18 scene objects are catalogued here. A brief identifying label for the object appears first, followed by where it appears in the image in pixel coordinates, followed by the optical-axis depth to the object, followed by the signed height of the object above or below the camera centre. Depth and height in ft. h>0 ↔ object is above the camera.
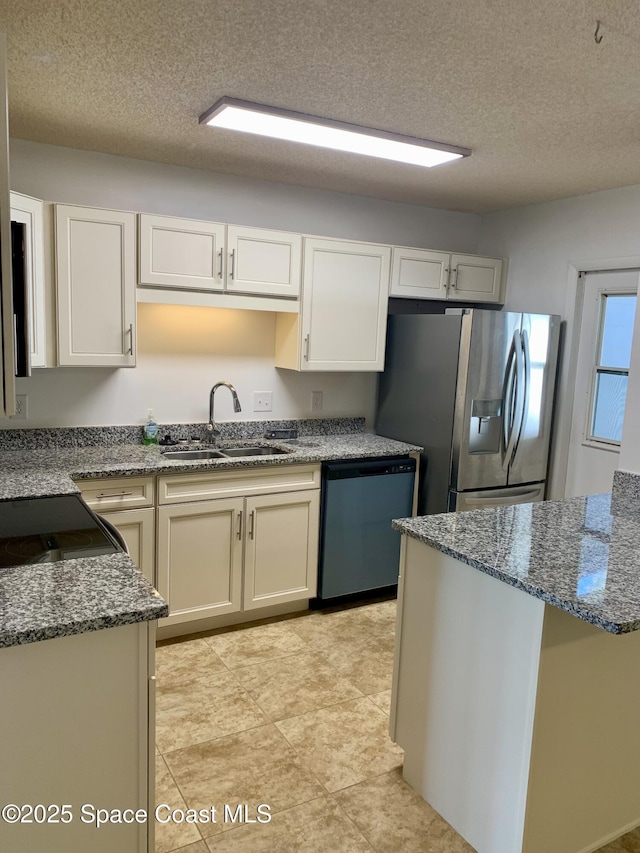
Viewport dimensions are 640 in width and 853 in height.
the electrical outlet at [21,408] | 10.31 -1.33
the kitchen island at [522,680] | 5.60 -3.15
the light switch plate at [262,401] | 12.51 -1.24
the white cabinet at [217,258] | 10.11 +1.30
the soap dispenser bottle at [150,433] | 11.27 -1.77
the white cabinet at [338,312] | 11.63 +0.56
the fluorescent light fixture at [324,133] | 7.90 +2.79
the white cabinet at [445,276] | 12.62 +1.45
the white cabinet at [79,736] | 4.49 -2.99
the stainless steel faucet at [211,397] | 11.36 -1.27
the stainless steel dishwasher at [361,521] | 11.30 -3.23
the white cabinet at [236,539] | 10.02 -3.35
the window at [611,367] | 11.77 -0.23
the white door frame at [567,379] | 12.44 -0.52
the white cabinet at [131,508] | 9.29 -2.64
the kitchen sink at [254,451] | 11.66 -2.09
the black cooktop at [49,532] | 5.84 -2.05
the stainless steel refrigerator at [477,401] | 11.51 -0.99
